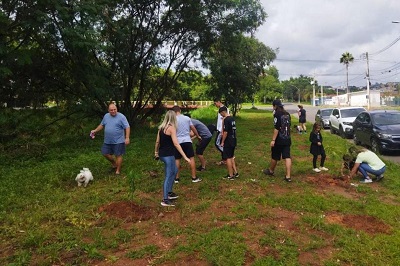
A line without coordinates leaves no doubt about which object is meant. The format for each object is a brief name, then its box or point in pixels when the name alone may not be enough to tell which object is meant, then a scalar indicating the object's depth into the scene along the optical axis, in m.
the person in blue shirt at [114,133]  7.74
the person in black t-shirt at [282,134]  7.21
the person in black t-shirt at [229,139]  7.33
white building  68.50
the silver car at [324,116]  21.22
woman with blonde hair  5.75
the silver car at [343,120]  16.34
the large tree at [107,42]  9.66
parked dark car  10.85
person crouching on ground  7.30
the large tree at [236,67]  19.12
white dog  7.27
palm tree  68.62
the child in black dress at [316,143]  8.05
